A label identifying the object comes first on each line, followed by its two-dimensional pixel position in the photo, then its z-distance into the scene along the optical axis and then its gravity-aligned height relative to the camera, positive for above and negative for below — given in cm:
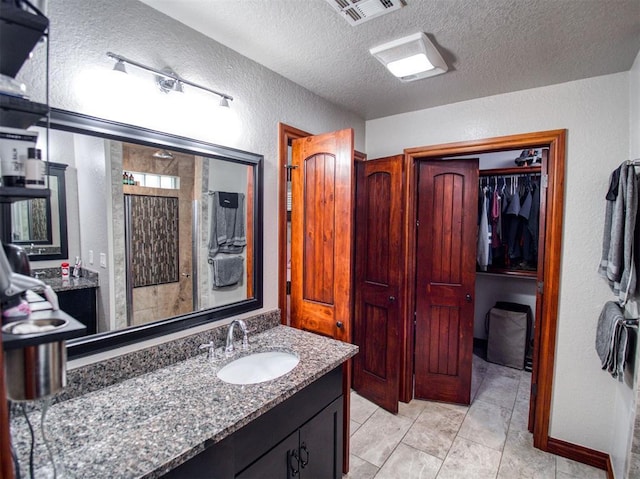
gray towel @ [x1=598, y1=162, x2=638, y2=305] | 169 -5
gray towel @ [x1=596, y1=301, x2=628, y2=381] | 176 -64
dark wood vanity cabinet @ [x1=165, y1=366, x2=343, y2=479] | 109 -88
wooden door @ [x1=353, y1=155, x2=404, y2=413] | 260 -45
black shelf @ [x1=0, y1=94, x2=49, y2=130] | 72 +25
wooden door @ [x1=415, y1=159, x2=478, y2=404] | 272 -45
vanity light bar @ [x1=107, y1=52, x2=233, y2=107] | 129 +65
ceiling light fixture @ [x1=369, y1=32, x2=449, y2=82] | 167 +92
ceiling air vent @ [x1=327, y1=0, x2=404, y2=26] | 137 +93
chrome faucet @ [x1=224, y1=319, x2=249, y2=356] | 166 -59
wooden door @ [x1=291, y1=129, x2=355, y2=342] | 189 -6
